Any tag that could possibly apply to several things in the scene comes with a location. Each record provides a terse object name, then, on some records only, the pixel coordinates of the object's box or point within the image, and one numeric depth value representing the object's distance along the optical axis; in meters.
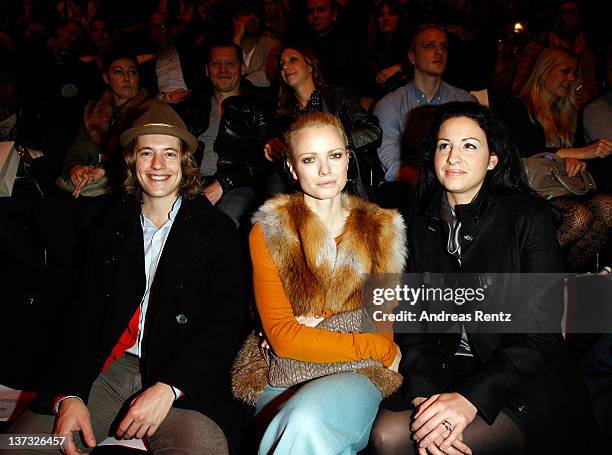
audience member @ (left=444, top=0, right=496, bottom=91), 5.36
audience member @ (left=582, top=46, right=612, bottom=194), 3.80
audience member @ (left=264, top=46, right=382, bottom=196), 3.61
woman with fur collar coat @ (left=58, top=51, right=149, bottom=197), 4.04
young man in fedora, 2.04
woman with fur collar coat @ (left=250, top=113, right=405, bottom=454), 2.03
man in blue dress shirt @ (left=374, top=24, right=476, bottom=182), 4.07
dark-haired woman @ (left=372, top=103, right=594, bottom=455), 1.95
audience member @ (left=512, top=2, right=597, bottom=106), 4.86
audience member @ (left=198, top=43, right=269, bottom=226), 3.75
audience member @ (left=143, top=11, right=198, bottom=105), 5.50
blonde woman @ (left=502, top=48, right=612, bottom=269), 3.56
